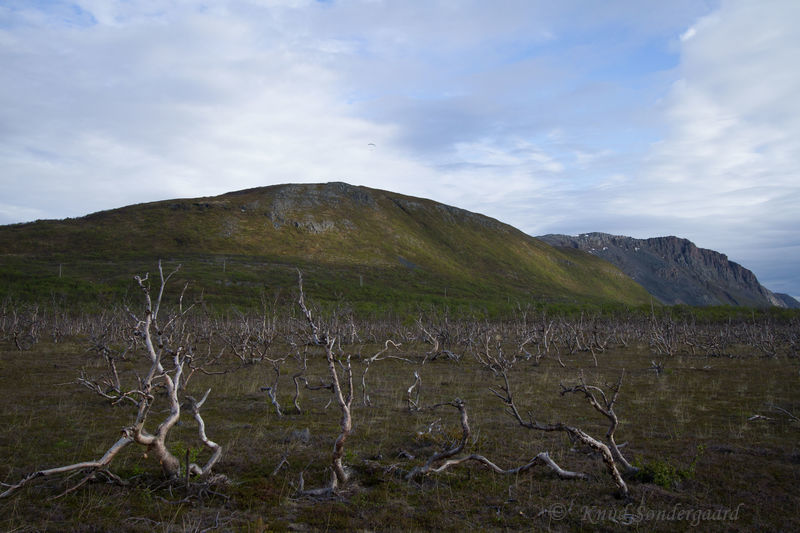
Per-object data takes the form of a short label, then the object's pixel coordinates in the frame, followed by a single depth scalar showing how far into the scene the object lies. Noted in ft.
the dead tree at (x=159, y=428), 17.25
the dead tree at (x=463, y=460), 21.89
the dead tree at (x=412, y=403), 39.37
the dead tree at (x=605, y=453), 19.40
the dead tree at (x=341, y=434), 20.38
